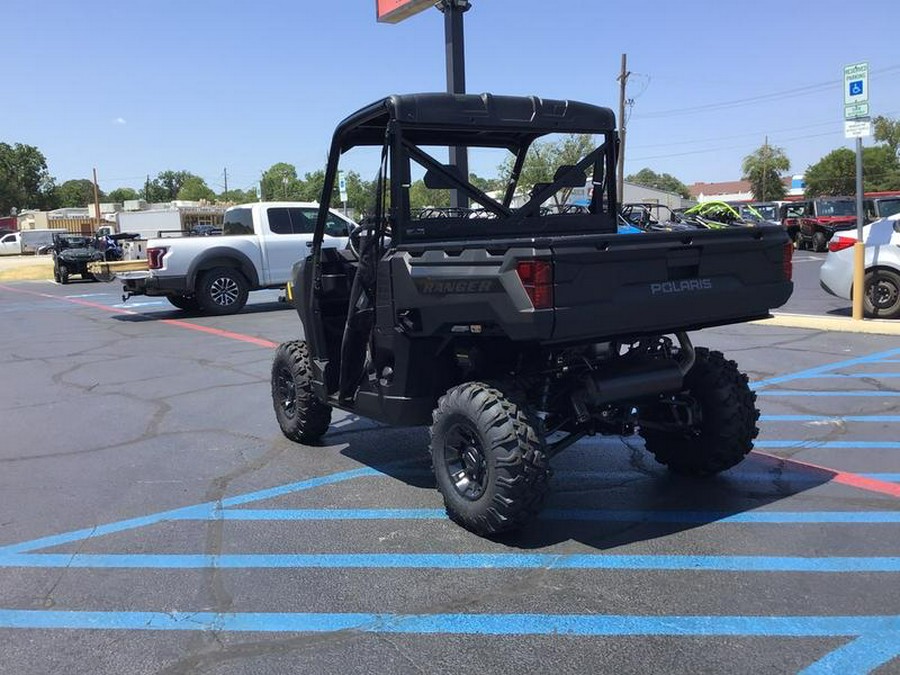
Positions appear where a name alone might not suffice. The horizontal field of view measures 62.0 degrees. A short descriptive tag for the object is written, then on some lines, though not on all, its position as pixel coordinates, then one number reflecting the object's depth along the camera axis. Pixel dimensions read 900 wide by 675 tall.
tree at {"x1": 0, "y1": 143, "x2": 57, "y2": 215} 88.56
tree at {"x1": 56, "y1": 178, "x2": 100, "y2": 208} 110.59
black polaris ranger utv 3.68
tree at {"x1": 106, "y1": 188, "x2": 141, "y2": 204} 159.38
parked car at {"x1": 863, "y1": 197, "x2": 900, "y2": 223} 22.95
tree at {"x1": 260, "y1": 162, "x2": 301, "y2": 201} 107.00
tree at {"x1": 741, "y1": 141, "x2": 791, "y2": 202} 94.56
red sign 14.20
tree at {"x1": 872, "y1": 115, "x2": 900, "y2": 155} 98.81
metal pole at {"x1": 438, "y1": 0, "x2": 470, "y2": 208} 13.00
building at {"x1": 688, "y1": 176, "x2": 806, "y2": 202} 132.27
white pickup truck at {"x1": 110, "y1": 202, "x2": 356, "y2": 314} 14.09
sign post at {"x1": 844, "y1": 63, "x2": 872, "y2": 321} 10.52
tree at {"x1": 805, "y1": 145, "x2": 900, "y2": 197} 84.12
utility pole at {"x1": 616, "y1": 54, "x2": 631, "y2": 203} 41.00
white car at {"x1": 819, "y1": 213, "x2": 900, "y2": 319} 11.09
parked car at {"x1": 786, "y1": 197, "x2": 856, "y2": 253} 29.27
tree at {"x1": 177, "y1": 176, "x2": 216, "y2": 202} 131.62
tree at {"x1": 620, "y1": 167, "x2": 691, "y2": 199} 141.50
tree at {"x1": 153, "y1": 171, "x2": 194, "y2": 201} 151.88
